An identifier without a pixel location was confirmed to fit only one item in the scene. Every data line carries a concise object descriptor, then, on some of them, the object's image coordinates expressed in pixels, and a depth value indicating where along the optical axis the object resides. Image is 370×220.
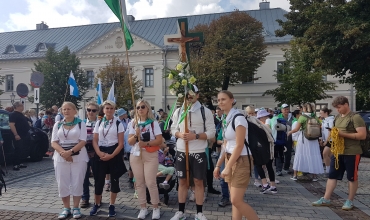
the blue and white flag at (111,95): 9.39
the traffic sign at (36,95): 12.75
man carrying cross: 5.20
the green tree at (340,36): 15.38
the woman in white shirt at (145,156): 5.46
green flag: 5.68
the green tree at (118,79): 35.03
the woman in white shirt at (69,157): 5.44
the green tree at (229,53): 34.44
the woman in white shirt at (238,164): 4.21
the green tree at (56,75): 38.38
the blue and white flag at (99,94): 9.94
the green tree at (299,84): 29.03
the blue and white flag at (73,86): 10.74
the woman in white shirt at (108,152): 5.70
